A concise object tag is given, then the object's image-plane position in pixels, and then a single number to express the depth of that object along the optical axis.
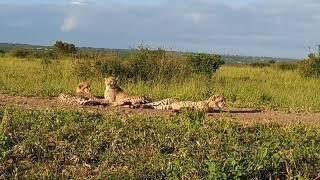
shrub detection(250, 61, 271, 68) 38.34
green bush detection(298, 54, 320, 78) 21.61
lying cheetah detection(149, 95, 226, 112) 9.54
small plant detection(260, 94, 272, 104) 12.02
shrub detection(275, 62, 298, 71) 31.61
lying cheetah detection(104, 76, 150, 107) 10.01
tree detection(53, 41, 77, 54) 33.37
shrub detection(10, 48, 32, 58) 38.09
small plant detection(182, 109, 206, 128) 7.43
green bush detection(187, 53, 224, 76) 18.31
